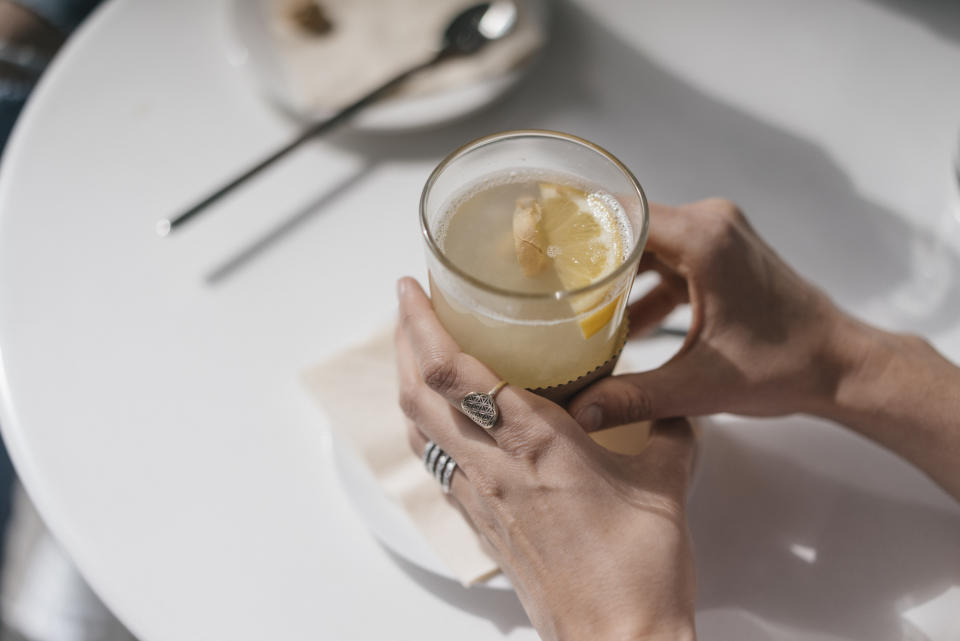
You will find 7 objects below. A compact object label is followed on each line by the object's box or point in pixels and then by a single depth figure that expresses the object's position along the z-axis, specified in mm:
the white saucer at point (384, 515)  762
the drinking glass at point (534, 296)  597
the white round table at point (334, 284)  776
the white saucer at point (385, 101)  1080
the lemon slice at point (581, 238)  653
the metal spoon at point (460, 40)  1072
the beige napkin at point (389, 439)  772
